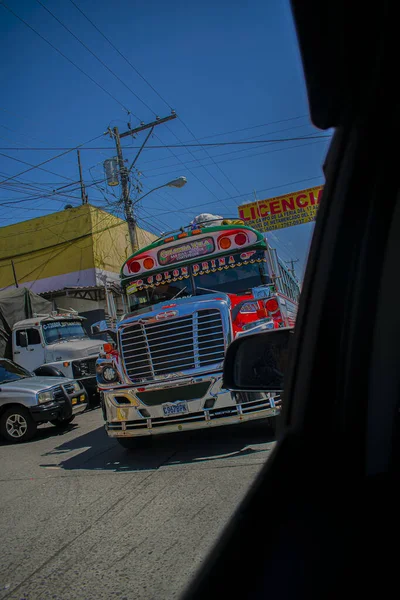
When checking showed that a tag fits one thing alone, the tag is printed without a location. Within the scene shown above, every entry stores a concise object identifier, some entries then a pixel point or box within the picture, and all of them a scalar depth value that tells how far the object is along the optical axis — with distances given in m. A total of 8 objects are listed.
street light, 19.67
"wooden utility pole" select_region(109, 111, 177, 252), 19.73
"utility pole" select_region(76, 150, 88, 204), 26.76
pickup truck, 8.65
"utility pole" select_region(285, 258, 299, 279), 11.03
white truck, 12.89
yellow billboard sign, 26.26
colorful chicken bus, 5.68
